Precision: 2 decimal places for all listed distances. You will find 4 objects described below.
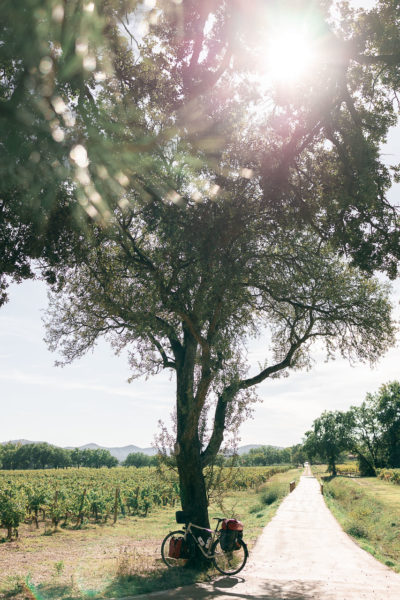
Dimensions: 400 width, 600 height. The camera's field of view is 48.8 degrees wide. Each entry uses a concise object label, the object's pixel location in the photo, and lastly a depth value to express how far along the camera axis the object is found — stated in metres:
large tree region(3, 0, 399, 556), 9.09
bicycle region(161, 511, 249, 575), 9.77
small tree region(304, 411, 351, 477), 82.12
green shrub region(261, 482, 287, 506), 33.62
